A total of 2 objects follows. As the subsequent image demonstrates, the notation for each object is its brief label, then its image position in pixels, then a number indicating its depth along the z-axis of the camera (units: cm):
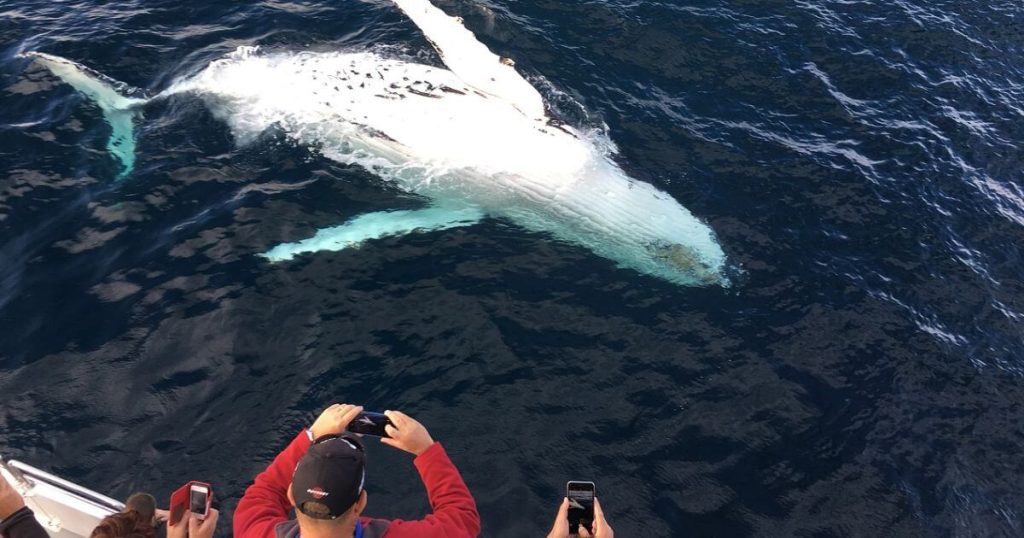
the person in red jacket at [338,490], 496
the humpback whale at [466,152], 1325
